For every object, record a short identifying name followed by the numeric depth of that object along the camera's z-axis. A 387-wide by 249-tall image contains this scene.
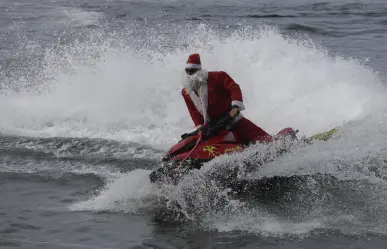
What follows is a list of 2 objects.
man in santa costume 17.58
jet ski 16.89
